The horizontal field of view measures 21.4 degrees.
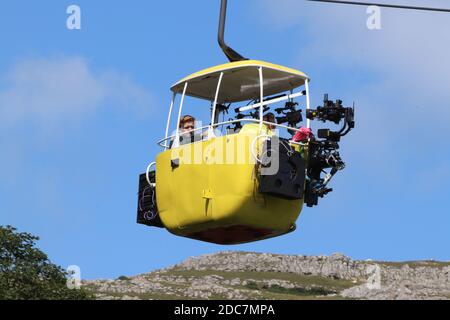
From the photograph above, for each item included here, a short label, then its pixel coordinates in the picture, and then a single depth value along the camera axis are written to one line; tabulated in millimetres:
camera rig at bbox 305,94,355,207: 27781
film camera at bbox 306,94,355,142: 27734
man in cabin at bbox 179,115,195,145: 29923
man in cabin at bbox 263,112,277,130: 29391
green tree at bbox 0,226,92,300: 94688
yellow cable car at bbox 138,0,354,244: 27969
